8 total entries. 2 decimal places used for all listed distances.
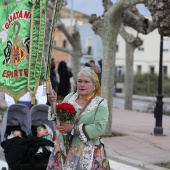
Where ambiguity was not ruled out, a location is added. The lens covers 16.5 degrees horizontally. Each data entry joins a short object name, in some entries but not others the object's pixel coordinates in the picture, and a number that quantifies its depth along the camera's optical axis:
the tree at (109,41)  13.58
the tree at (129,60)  23.80
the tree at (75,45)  26.86
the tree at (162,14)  9.17
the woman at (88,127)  5.75
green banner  7.36
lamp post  14.75
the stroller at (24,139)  7.16
